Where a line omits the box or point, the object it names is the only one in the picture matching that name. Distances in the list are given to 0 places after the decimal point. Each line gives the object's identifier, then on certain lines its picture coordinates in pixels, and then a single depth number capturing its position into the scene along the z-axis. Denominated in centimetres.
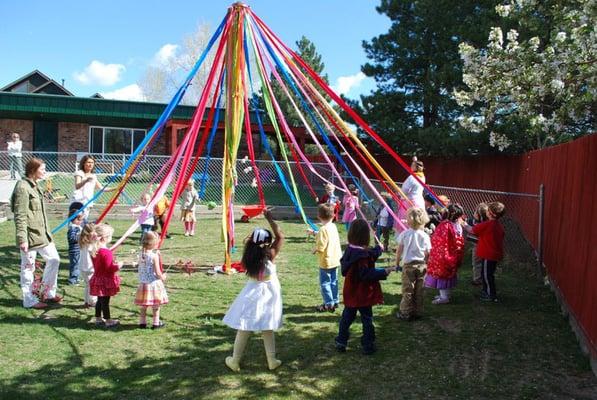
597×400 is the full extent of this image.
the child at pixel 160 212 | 1027
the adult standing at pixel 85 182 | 712
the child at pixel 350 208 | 1038
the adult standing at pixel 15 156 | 1473
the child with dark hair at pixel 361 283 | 444
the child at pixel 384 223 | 942
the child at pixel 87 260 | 562
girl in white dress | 405
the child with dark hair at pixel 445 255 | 596
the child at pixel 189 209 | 1125
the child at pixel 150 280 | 511
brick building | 1884
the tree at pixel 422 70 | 1583
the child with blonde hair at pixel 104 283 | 520
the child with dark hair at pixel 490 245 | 607
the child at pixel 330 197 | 1076
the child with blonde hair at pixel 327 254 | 555
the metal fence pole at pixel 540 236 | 751
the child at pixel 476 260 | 664
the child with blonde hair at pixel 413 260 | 539
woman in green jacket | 540
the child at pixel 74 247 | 682
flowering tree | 570
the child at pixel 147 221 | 953
